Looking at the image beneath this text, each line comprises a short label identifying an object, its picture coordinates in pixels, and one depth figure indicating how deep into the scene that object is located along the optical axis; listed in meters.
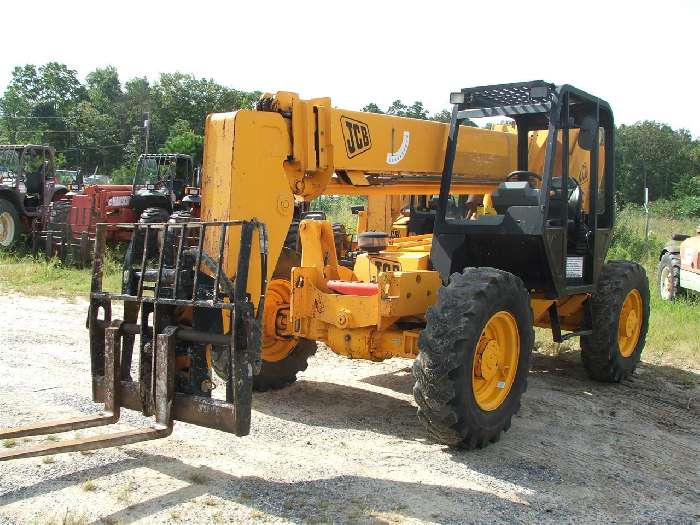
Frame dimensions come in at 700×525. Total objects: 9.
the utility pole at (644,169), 45.69
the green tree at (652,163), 48.19
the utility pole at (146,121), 22.21
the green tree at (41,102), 63.14
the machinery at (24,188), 17.69
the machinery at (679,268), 12.73
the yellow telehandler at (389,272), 4.72
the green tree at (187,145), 39.78
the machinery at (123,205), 15.95
